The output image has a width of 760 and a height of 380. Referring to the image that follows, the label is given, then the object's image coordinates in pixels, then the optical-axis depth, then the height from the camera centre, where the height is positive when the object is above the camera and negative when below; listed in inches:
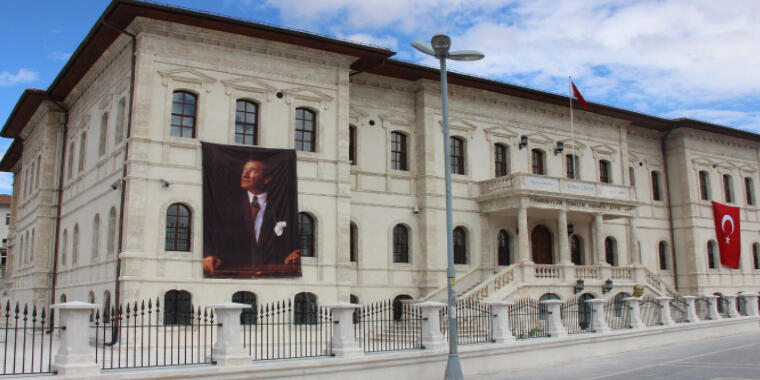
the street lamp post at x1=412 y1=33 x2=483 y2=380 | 559.3 +116.2
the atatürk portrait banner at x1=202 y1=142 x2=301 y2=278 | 884.0 +124.0
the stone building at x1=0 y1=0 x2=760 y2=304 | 884.0 +215.2
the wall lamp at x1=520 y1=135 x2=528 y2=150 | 1259.8 +292.1
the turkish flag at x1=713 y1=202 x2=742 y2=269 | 1533.0 +146.7
